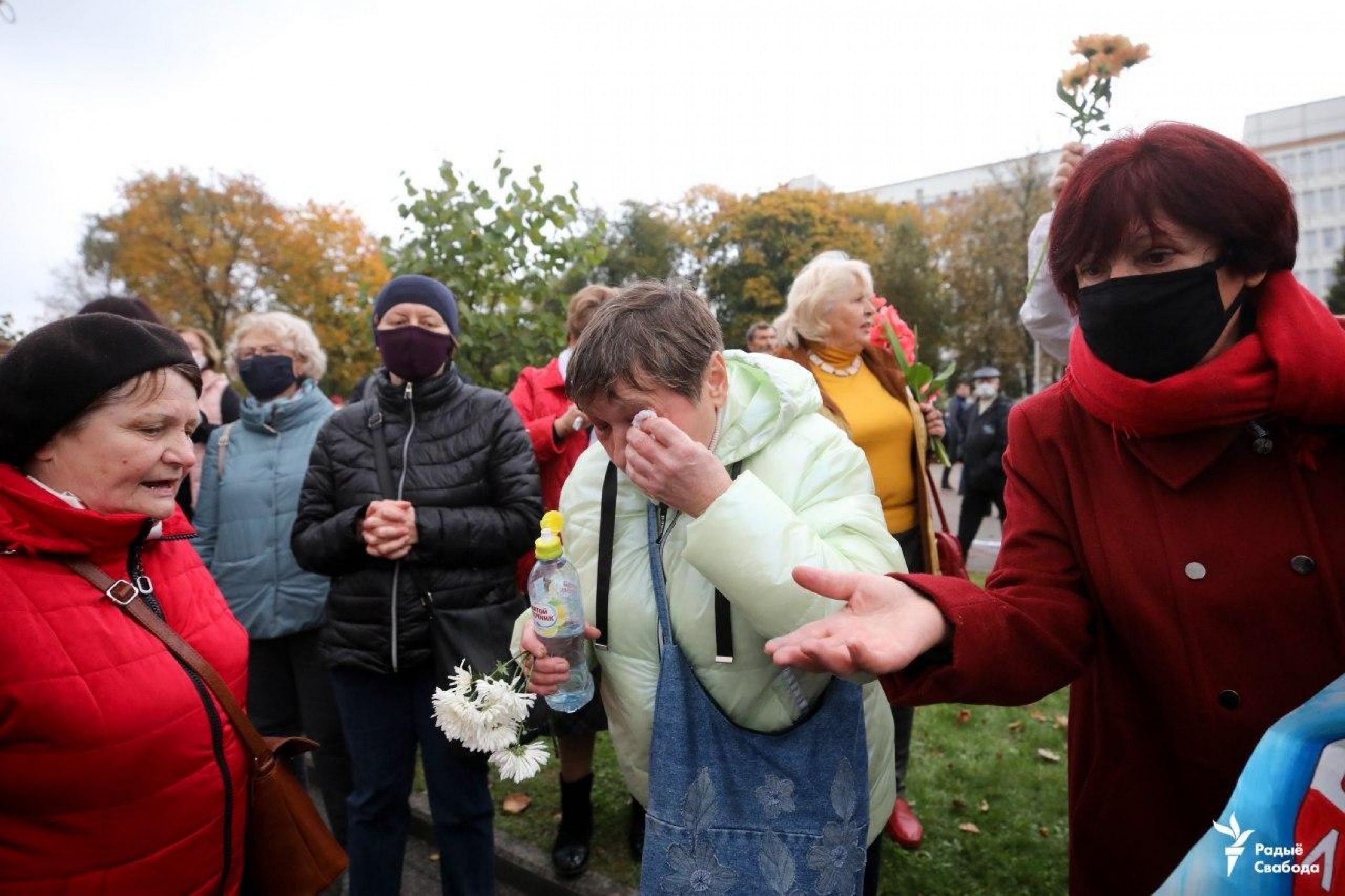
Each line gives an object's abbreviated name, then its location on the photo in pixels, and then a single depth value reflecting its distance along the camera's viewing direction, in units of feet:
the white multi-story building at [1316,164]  166.87
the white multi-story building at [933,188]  241.35
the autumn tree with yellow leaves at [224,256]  94.22
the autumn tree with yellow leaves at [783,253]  113.80
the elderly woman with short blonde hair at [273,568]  10.83
